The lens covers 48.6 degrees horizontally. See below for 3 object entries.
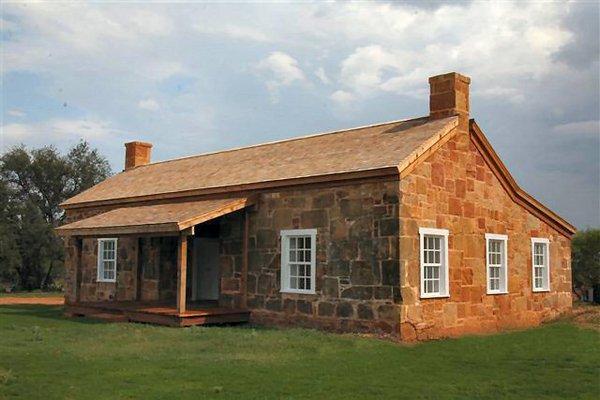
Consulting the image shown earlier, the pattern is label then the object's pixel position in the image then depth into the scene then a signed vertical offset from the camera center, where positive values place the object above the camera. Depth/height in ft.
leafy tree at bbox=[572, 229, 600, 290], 99.50 +1.10
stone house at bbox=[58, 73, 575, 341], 45.96 +2.08
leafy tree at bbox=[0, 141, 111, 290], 117.60 +9.98
